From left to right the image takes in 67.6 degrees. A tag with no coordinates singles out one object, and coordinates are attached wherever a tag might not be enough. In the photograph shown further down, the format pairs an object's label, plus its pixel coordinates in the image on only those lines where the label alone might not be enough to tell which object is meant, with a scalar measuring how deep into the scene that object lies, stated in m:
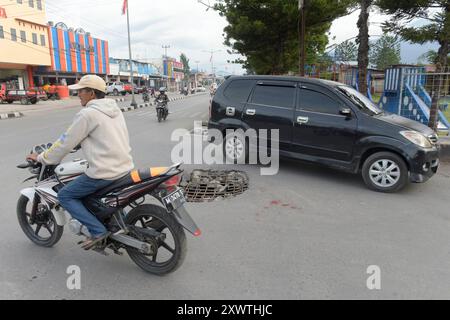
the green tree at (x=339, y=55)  28.45
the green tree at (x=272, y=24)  13.45
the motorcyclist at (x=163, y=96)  15.20
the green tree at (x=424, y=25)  7.37
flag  25.78
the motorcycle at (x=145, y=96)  30.28
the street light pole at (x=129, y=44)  24.04
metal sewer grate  5.09
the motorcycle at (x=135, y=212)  2.85
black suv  5.17
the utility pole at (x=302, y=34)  10.59
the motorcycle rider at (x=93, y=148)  2.82
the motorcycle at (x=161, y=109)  14.97
